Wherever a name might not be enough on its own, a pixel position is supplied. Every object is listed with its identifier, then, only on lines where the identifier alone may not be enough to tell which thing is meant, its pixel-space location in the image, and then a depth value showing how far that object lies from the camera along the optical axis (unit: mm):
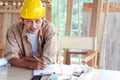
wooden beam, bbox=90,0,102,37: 2887
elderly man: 1874
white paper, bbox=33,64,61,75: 1700
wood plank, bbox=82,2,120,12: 3244
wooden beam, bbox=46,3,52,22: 3336
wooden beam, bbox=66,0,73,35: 3057
